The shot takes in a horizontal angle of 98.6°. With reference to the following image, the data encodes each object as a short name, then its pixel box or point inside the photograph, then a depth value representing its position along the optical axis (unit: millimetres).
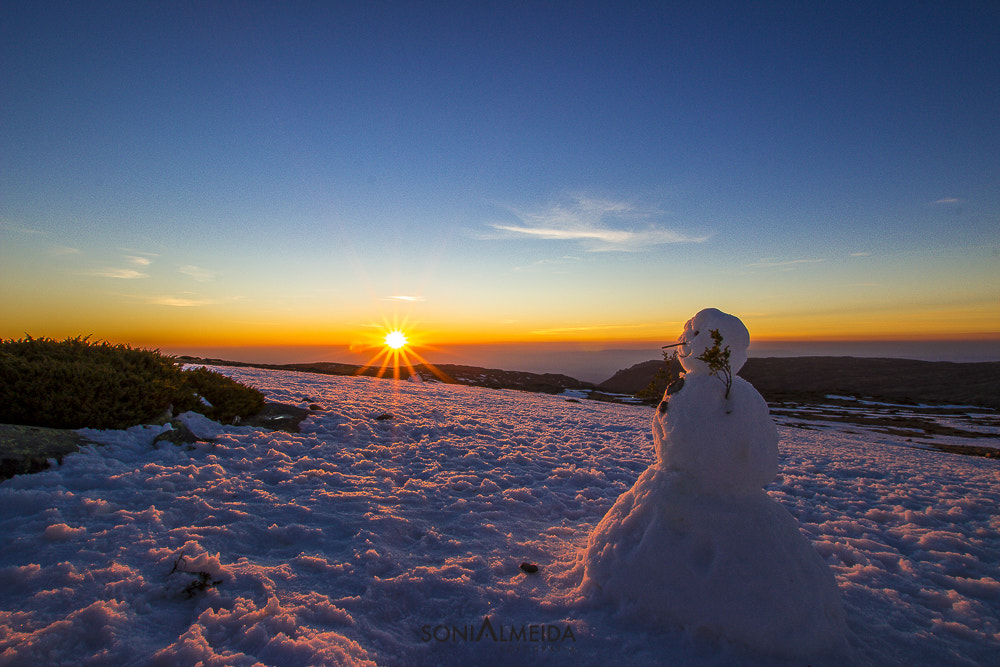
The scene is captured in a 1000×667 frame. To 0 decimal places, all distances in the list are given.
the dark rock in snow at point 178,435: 7230
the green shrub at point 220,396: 9047
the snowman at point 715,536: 3471
